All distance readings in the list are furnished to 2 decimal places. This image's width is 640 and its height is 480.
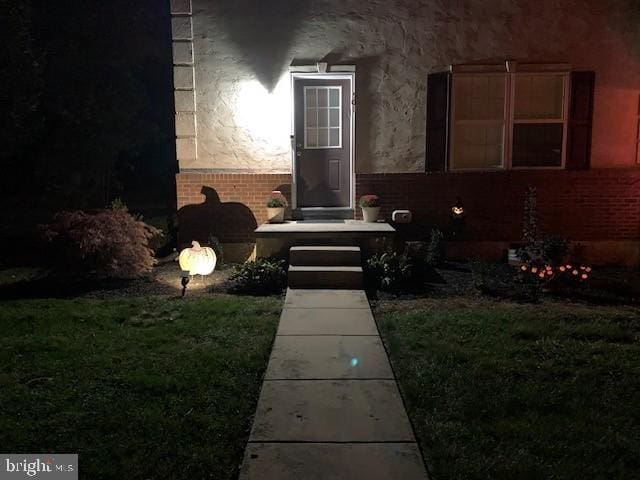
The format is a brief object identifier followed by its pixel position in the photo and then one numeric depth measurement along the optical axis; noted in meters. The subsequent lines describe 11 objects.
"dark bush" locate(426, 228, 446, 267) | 8.46
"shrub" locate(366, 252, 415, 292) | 7.26
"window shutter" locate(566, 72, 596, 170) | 8.66
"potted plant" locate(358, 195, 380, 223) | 8.75
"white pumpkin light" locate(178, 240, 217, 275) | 7.41
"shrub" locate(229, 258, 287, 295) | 7.21
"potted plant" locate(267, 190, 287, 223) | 8.65
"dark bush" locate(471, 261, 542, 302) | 6.96
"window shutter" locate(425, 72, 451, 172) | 8.77
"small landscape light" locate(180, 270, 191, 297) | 6.91
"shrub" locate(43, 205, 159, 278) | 7.84
